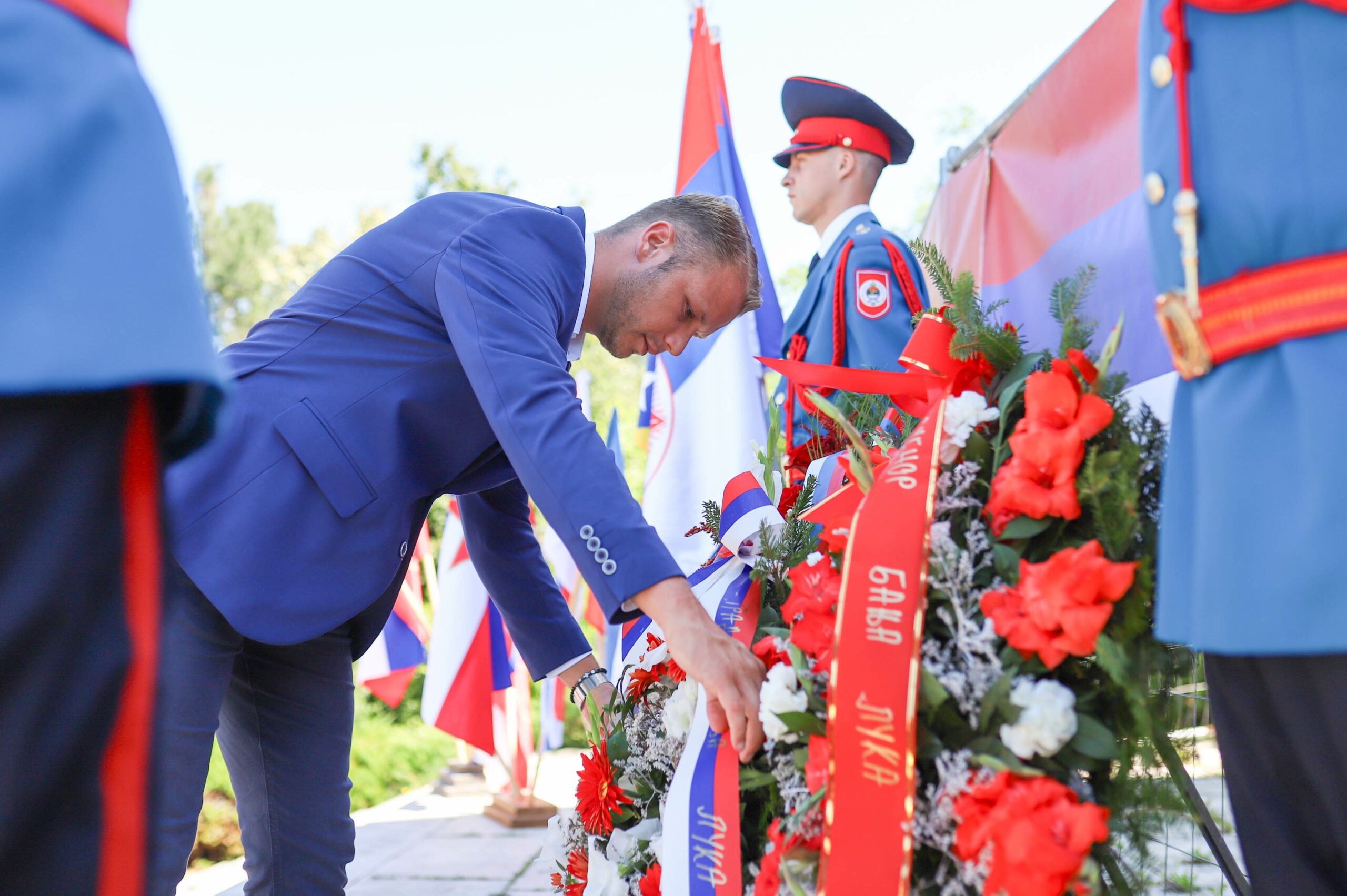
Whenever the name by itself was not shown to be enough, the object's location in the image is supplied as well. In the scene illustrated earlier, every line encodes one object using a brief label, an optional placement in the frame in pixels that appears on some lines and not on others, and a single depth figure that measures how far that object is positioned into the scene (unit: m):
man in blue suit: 1.38
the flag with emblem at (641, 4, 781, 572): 4.02
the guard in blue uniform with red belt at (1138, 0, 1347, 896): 0.82
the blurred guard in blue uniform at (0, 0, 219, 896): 0.65
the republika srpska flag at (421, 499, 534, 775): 4.70
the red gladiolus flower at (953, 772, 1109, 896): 0.91
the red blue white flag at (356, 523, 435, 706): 5.78
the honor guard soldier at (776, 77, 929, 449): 2.70
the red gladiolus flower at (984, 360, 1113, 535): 1.08
